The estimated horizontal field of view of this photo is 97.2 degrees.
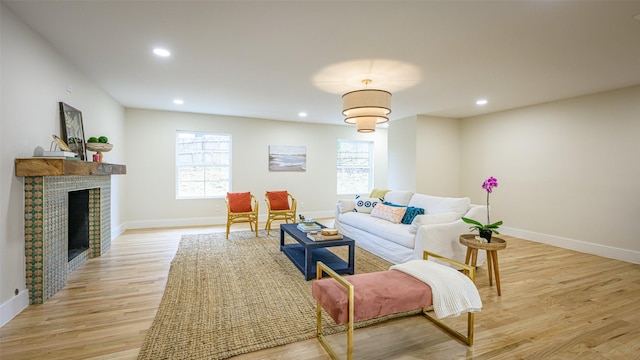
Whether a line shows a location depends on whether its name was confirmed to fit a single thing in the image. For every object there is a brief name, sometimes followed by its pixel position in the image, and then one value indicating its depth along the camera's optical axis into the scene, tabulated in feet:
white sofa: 10.62
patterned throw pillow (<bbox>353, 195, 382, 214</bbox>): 15.89
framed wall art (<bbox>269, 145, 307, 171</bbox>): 22.41
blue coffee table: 10.21
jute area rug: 6.41
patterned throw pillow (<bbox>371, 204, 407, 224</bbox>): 13.28
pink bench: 5.65
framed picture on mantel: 10.28
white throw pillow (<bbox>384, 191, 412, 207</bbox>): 14.80
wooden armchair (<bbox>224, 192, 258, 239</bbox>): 16.29
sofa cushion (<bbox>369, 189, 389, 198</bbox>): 17.01
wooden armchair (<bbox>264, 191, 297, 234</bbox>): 17.28
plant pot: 9.44
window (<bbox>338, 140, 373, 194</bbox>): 25.32
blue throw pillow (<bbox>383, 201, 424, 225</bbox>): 13.10
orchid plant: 9.45
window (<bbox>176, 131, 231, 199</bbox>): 20.24
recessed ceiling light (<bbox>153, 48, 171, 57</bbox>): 9.58
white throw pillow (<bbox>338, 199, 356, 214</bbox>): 16.64
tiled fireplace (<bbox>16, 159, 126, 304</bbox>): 8.16
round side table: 9.10
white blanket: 6.07
